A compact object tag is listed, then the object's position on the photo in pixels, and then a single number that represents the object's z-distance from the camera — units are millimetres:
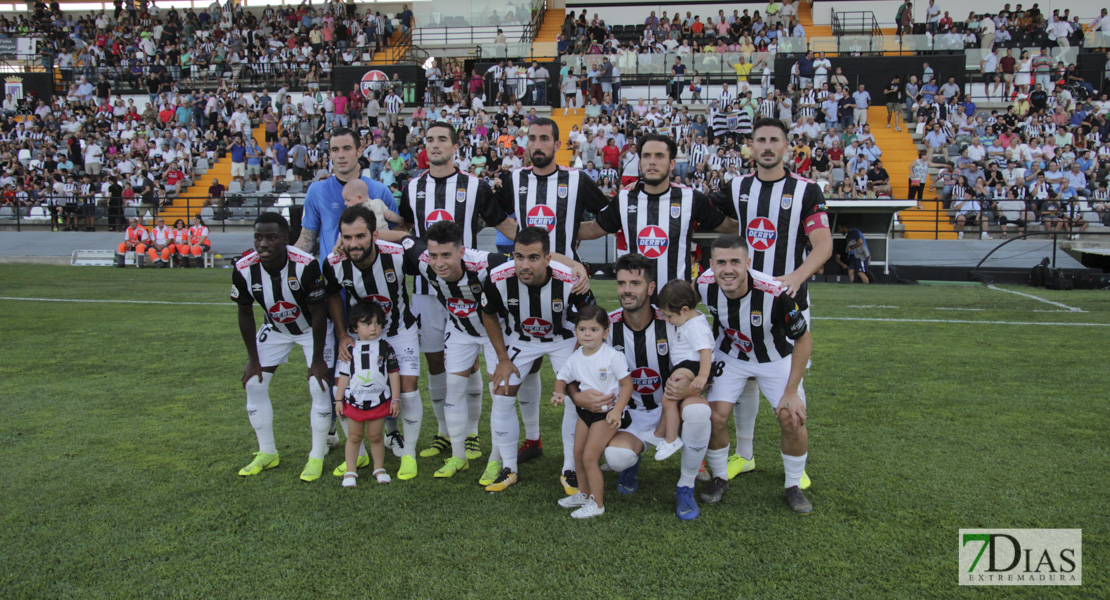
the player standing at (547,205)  5133
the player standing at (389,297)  4938
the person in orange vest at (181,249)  19750
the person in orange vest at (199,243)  19812
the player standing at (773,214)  4617
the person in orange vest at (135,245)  19906
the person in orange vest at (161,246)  19719
